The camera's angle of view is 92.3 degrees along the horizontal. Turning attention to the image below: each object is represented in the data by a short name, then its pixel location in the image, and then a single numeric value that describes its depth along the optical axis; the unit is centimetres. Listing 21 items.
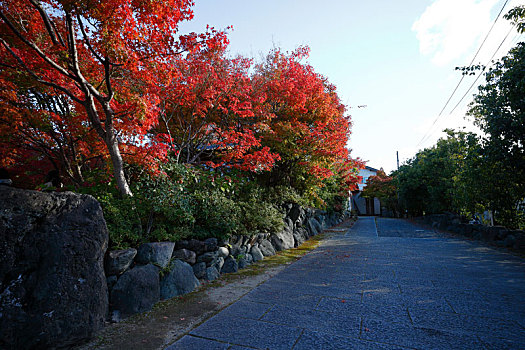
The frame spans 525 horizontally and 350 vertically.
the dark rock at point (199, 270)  446
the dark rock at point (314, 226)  1172
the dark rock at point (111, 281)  315
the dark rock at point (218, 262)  485
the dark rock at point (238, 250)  552
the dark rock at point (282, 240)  758
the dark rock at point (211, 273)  461
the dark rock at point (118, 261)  314
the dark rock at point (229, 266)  515
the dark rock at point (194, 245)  431
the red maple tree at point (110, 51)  377
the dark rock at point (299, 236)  888
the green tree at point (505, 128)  583
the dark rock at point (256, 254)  619
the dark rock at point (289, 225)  850
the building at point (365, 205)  3591
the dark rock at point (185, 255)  417
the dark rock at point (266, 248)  673
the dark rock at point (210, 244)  465
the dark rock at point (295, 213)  960
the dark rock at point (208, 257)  457
